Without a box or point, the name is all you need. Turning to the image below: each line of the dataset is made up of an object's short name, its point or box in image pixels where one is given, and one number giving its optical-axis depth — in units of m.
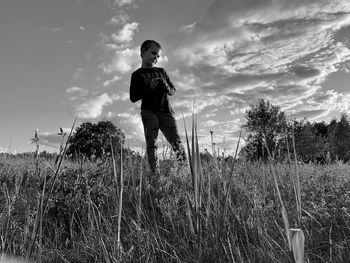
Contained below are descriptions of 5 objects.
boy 5.29
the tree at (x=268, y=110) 52.19
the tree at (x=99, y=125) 25.24
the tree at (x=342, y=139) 53.84
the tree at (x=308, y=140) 49.62
